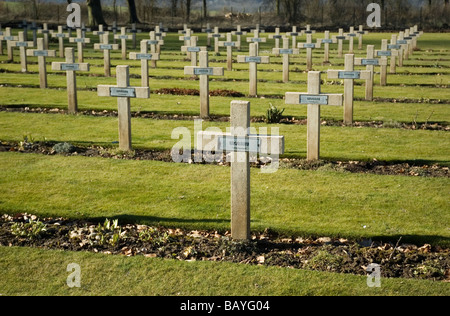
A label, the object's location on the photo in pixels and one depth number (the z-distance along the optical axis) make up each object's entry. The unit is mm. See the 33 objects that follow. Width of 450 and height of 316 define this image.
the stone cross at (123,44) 29422
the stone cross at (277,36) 30709
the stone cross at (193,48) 21566
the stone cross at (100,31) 34612
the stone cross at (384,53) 21047
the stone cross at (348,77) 13831
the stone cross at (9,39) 26438
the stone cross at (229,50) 24906
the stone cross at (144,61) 19047
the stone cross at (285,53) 21781
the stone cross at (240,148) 6945
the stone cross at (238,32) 34119
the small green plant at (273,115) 14805
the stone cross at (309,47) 24798
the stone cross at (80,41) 27188
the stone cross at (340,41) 31266
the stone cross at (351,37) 32469
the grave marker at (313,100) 10500
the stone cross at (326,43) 28781
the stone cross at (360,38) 36094
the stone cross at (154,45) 27325
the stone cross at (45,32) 30667
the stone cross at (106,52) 22922
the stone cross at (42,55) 18850
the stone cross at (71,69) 15375
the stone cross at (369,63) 17012
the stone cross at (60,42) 30461
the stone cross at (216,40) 31597
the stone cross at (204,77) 15156
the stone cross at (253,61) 18625
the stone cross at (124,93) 11305
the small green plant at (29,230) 7566
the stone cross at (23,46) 23078
